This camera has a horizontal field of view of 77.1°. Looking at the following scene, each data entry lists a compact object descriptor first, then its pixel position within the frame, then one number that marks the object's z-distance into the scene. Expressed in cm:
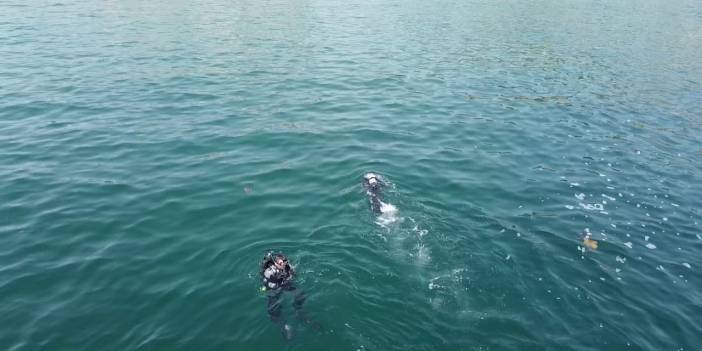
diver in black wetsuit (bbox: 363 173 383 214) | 1708
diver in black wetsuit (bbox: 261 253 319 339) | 1209
